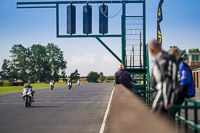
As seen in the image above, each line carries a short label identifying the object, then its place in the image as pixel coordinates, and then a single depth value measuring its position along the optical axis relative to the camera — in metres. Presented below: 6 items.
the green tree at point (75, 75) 189.88
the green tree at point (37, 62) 142.75
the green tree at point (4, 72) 194.50
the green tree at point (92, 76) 190.12
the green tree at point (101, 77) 188.62
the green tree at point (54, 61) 142.75
